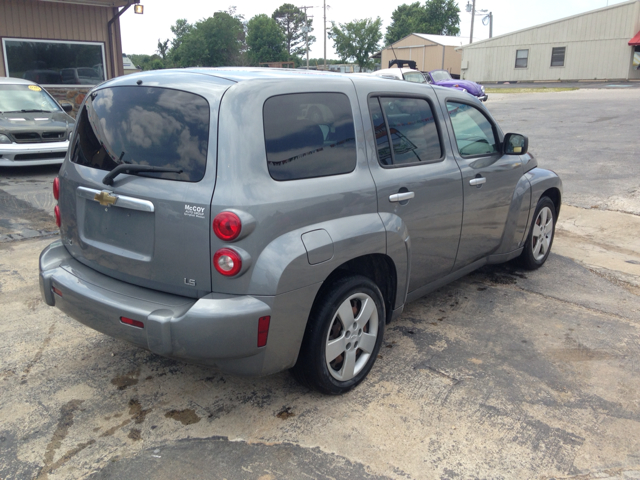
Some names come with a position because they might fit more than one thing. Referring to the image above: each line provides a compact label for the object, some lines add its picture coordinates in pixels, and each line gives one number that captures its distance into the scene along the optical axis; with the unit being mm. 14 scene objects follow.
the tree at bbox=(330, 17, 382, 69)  77000
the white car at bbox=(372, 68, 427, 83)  19359
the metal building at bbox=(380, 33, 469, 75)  55312
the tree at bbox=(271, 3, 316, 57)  115312
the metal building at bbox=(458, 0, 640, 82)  36844
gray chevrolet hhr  2680
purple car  22578
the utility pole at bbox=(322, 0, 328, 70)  63969
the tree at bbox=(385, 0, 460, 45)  84375
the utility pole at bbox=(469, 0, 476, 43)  55375
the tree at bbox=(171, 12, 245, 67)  84562
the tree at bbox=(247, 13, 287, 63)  98650
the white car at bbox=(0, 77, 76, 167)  9516
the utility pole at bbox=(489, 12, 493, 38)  58144
